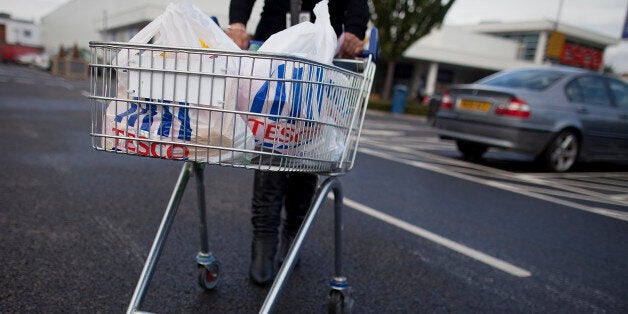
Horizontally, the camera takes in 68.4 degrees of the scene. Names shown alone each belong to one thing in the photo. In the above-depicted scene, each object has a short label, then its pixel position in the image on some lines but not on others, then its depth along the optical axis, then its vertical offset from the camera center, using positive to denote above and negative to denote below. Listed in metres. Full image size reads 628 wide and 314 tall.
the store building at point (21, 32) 47.31 +1.31
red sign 44.28 +5.33
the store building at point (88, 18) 30.19 +3.17
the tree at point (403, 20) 22.22 +3.40
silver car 6.25 -0.13
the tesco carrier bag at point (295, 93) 1.30 -0.05
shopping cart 1.29 -0.11
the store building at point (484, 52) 37.12 +4.37
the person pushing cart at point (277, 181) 2.00 -0.52
